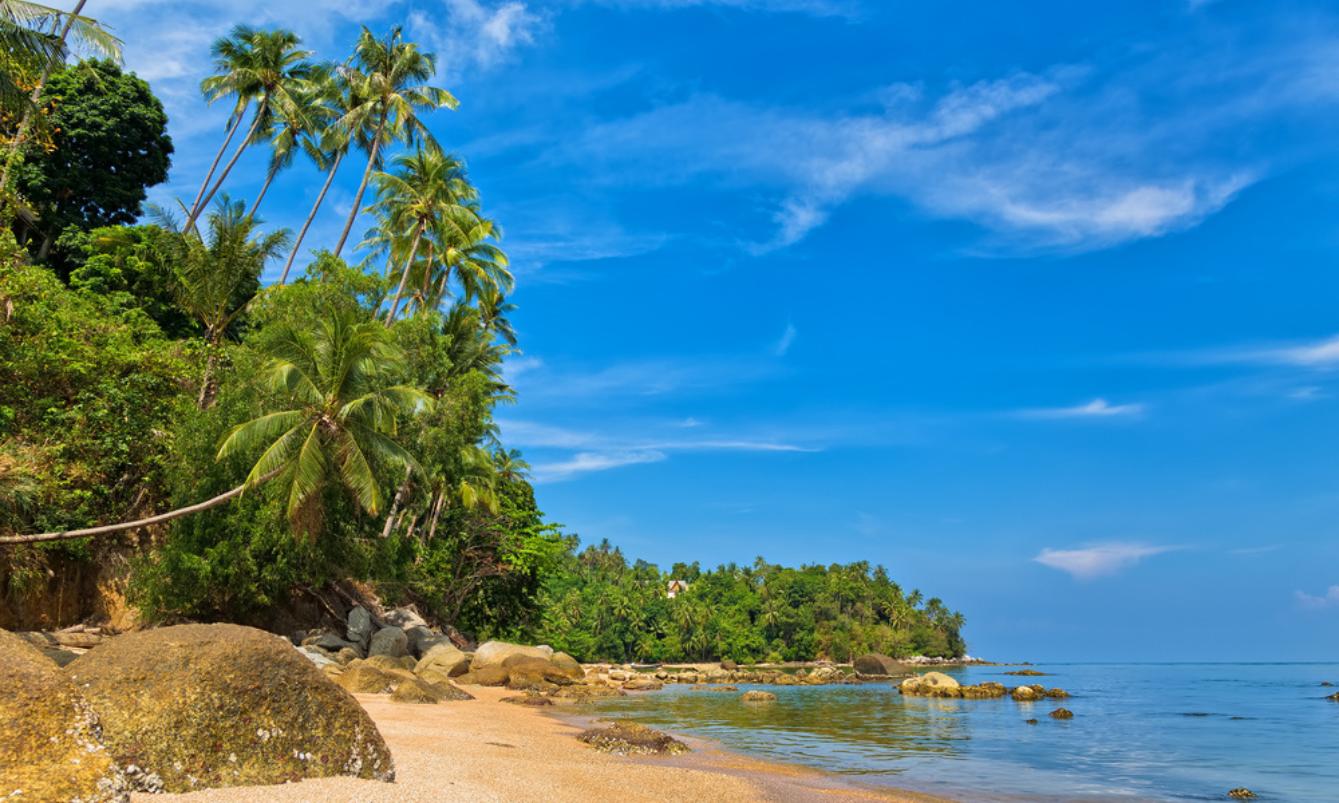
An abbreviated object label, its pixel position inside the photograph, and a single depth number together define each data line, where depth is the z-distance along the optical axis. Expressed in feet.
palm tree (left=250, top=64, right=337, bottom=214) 119.86
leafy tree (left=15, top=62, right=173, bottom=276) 108.47
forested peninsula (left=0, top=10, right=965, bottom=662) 62.39
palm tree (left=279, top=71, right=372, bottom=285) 115.03
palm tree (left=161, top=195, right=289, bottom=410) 86.28
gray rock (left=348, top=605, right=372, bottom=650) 85.05
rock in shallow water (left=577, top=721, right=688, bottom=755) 42.52
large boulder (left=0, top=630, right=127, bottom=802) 15.20
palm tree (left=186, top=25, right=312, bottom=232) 117.80
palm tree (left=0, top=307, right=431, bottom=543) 59.00
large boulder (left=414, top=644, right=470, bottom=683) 85.20
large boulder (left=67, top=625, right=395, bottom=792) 19.77
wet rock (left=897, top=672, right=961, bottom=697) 122.31
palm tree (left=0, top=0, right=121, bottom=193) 51.44
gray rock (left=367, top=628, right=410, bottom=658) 84.58
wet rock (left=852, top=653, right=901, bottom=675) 210.38
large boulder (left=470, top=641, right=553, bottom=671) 92.43
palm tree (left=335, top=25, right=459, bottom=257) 115.03
